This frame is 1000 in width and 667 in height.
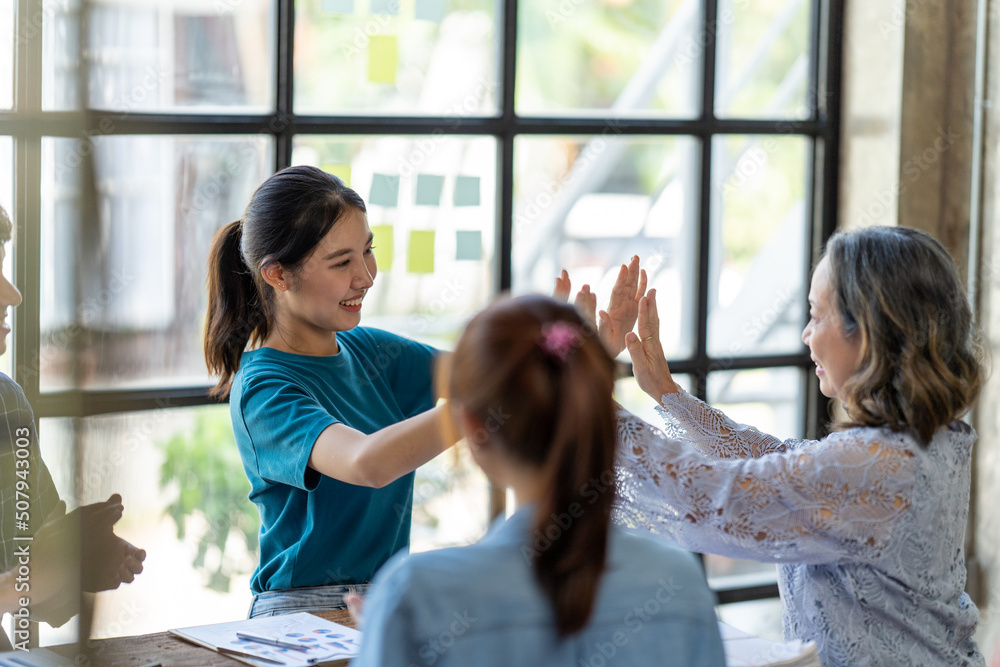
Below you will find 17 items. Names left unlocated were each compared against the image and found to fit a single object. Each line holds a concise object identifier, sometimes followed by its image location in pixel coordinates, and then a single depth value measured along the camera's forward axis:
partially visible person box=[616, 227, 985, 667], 2.90
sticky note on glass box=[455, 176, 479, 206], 5.33
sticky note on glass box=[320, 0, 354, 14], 4.92
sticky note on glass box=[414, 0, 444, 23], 5.12
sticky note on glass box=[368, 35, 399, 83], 5.09
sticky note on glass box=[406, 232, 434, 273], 5.27
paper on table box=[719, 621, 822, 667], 2.83
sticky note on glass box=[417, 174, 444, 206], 5.26
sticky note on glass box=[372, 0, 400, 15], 5.04
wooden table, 2.98
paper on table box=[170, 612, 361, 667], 2.98
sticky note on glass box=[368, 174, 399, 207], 5.17
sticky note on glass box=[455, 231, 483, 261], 5.36
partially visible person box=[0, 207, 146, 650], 3.54
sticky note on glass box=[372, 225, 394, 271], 5.16
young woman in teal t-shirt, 3.62
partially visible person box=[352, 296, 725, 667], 2.00
